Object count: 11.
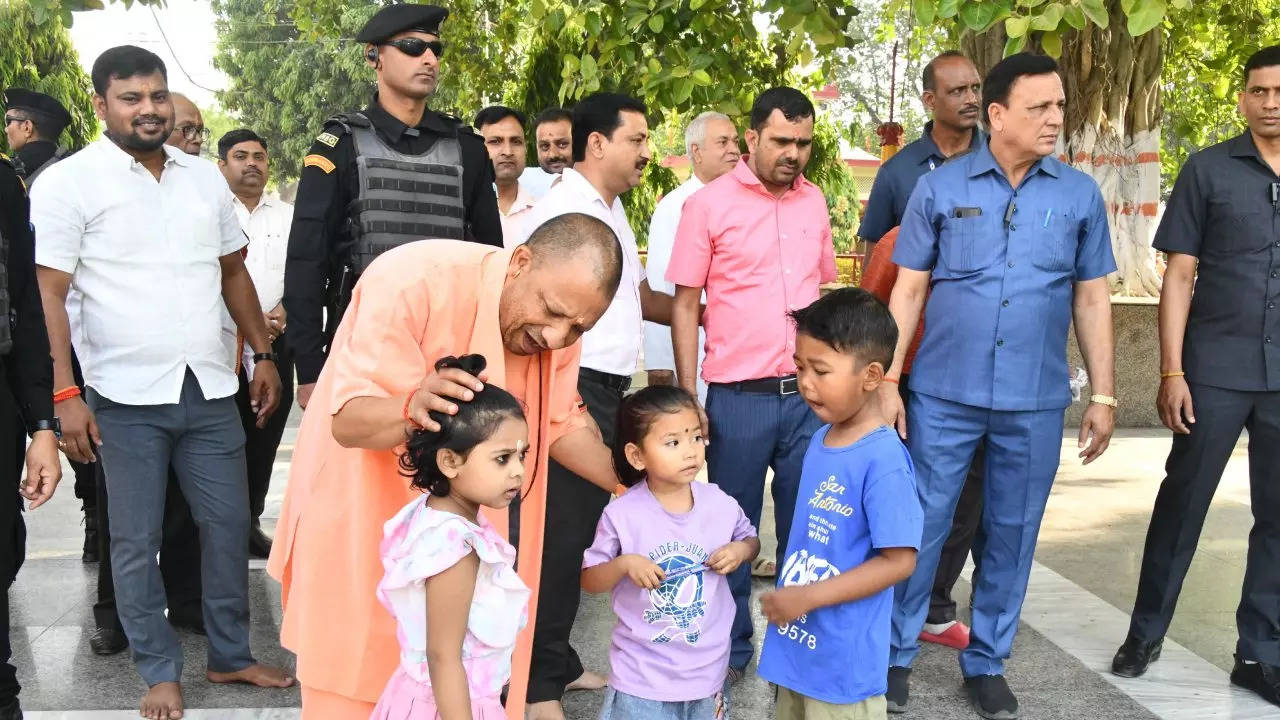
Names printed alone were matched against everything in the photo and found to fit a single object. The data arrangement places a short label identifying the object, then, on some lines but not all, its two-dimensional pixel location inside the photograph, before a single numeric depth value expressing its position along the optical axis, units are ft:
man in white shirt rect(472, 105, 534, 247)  21.20
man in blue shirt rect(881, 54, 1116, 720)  13.33
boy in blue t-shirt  9.71
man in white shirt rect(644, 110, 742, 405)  18.86
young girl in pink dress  7.84
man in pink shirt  14.62
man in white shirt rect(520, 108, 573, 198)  22.17
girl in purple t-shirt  10.43
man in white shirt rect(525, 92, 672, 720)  13.43
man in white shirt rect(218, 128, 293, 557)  19.51
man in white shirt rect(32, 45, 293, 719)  13.38
